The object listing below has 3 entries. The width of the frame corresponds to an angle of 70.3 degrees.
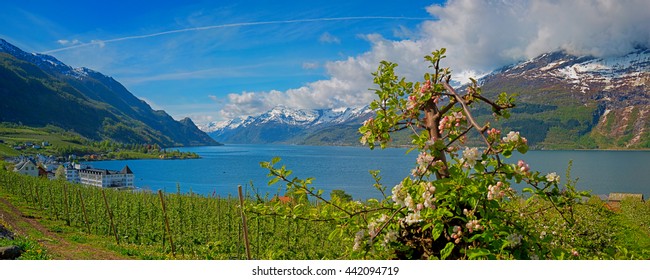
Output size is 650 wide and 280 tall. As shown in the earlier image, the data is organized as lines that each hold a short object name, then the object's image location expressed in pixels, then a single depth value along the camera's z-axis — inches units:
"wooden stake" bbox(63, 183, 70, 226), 685.9
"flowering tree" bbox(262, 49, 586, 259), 74.7
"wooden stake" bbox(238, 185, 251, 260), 174.5
